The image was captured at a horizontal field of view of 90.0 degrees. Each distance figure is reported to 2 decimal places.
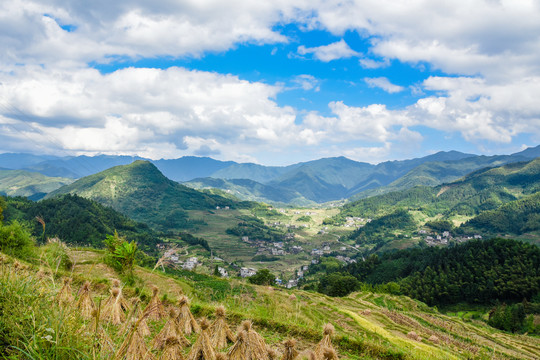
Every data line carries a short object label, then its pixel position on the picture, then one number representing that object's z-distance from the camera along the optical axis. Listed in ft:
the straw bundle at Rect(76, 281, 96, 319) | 26.01
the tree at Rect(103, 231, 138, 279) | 68.39
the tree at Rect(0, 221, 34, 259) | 71.87
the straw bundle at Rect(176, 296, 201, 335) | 27.64
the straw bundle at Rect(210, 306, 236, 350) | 25.23
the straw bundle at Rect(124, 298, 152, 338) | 27.12
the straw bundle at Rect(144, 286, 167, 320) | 31.94
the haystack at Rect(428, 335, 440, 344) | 55.61
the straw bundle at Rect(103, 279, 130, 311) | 29.93
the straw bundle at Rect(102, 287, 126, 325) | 28.20
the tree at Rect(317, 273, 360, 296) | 190.29
